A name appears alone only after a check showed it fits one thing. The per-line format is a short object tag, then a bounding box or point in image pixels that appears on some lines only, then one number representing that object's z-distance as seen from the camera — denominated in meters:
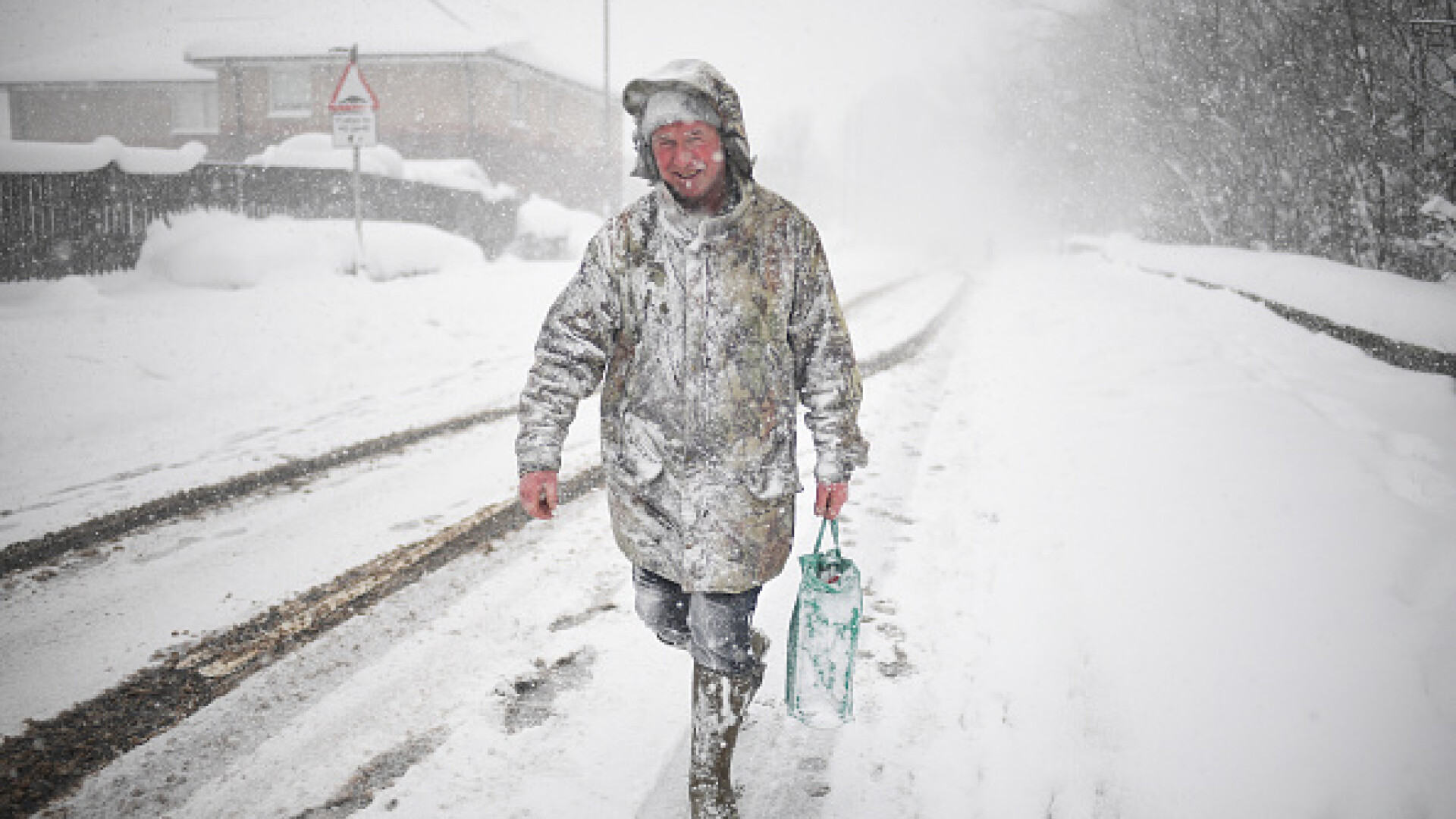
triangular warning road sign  9.52
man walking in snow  2.03
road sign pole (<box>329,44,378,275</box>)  9.52
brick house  25.77
